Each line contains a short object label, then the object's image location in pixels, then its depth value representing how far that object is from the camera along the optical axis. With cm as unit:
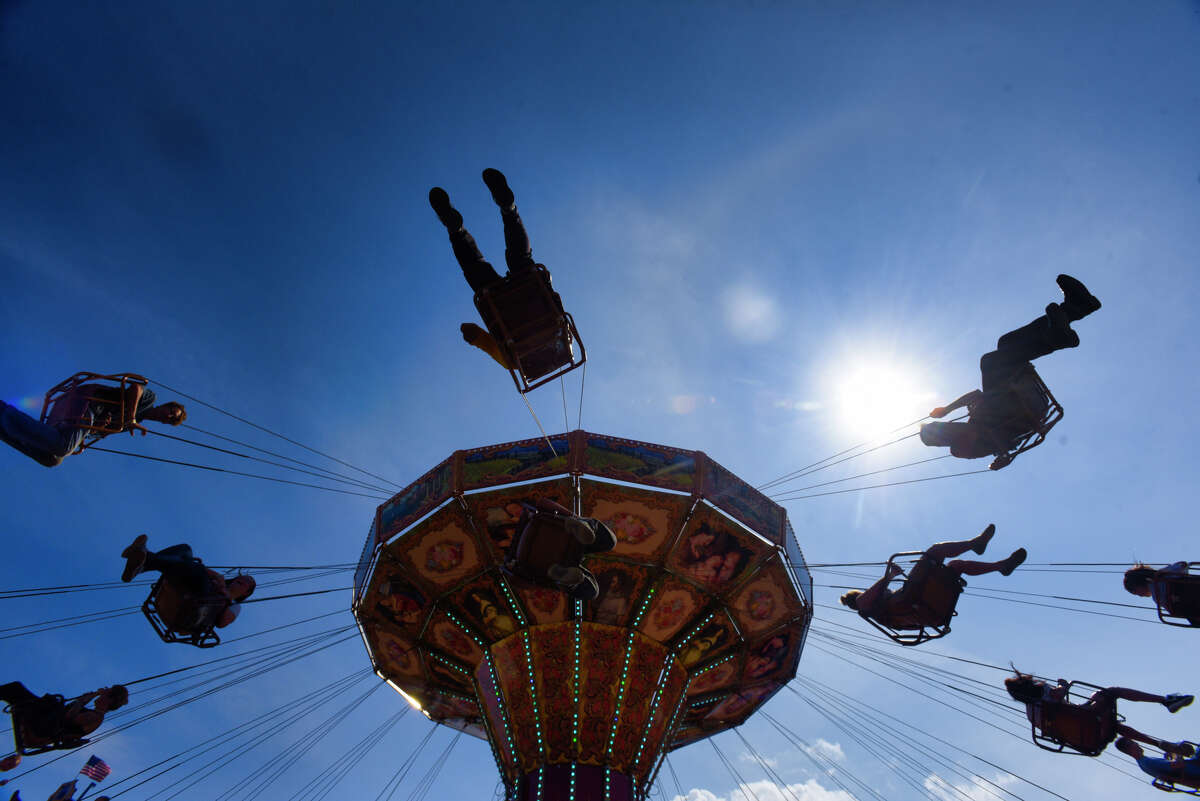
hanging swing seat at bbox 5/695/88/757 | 706
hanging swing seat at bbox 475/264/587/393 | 712
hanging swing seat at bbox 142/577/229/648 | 745
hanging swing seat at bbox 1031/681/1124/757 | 819
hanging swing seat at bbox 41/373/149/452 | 619
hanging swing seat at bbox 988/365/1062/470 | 730
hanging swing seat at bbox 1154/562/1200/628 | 726
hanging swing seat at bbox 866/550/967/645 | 796
